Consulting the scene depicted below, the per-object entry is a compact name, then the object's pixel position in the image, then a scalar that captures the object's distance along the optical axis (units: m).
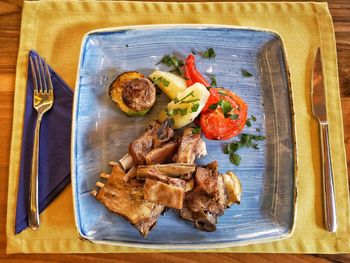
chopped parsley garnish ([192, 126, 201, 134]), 0.32
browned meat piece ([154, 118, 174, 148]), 0.31
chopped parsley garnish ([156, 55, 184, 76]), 0.35
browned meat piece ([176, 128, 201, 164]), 0.30
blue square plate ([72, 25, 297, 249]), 0.31
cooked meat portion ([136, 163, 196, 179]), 0.30
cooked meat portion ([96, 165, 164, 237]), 0.29
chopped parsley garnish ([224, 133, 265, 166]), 0.33
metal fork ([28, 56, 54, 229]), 0.32
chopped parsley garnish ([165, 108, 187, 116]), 0.32
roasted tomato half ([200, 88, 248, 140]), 0.32
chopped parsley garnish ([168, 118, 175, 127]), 0.32
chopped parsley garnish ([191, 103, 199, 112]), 0.31
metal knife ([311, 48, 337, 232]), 0.33
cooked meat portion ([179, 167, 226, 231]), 0.30
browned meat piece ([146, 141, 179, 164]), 0.31
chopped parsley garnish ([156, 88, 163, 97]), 0.34
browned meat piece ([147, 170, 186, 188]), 0.29
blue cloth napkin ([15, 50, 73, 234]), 0.32
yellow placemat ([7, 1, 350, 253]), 0.32
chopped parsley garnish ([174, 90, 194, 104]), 0.31
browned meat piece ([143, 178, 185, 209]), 0.28
